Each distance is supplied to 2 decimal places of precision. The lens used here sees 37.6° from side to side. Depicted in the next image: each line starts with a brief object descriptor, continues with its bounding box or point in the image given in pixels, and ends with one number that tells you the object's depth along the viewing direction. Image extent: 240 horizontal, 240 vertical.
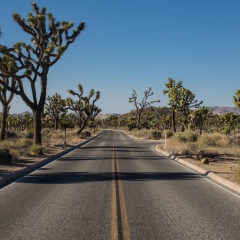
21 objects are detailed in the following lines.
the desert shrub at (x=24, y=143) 25.50
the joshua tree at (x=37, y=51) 22.19
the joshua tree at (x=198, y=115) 52.34
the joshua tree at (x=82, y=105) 55.40
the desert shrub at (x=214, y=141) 28.72
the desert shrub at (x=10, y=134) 39.71
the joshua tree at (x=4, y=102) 27.78
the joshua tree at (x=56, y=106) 61.19
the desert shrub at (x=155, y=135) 51.36
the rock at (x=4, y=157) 16.39
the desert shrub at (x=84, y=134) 54.58
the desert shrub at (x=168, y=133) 49.04
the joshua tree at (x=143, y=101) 65.06
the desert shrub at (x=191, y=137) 35.56
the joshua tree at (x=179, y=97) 47.88
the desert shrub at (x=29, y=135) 38.84
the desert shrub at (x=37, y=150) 21.91
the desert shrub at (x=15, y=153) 18.69
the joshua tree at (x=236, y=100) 27.78
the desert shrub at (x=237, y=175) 11.63
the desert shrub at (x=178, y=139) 33.66
